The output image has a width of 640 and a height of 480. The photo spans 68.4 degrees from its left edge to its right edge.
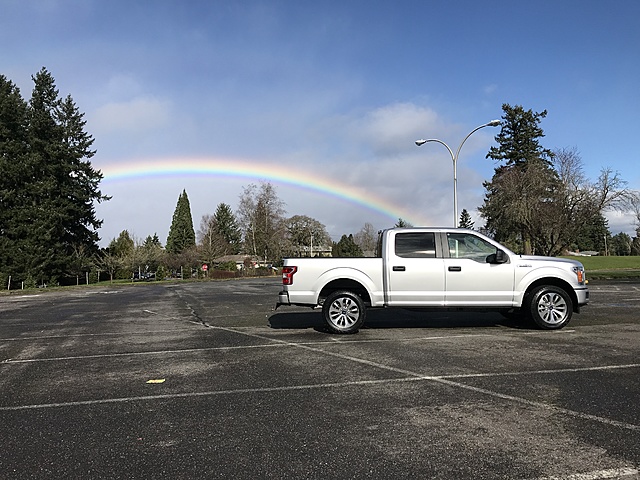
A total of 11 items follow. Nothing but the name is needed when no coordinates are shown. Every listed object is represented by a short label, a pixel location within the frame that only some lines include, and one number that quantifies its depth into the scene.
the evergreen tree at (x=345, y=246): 82.50
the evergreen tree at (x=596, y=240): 130.38
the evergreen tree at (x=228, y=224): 109.31
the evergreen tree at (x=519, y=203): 37.06
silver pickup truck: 9.02
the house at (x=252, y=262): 60.41
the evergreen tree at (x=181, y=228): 88.94
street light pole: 21.79
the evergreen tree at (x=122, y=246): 59.47
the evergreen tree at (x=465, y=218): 119.16
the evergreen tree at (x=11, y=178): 42.28
